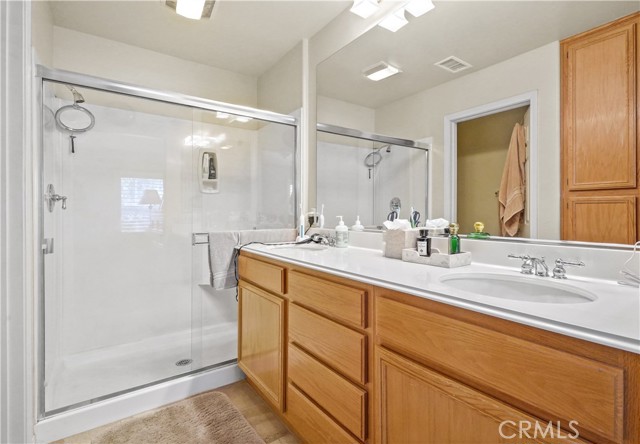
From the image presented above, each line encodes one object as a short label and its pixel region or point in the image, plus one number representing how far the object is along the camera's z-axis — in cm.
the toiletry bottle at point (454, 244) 124
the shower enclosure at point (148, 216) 203
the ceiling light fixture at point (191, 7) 182
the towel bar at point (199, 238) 246
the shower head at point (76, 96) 188
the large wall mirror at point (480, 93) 108
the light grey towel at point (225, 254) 188
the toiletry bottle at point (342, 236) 189
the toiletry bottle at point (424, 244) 127
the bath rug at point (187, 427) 147
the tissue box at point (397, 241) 140
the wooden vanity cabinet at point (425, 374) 55
